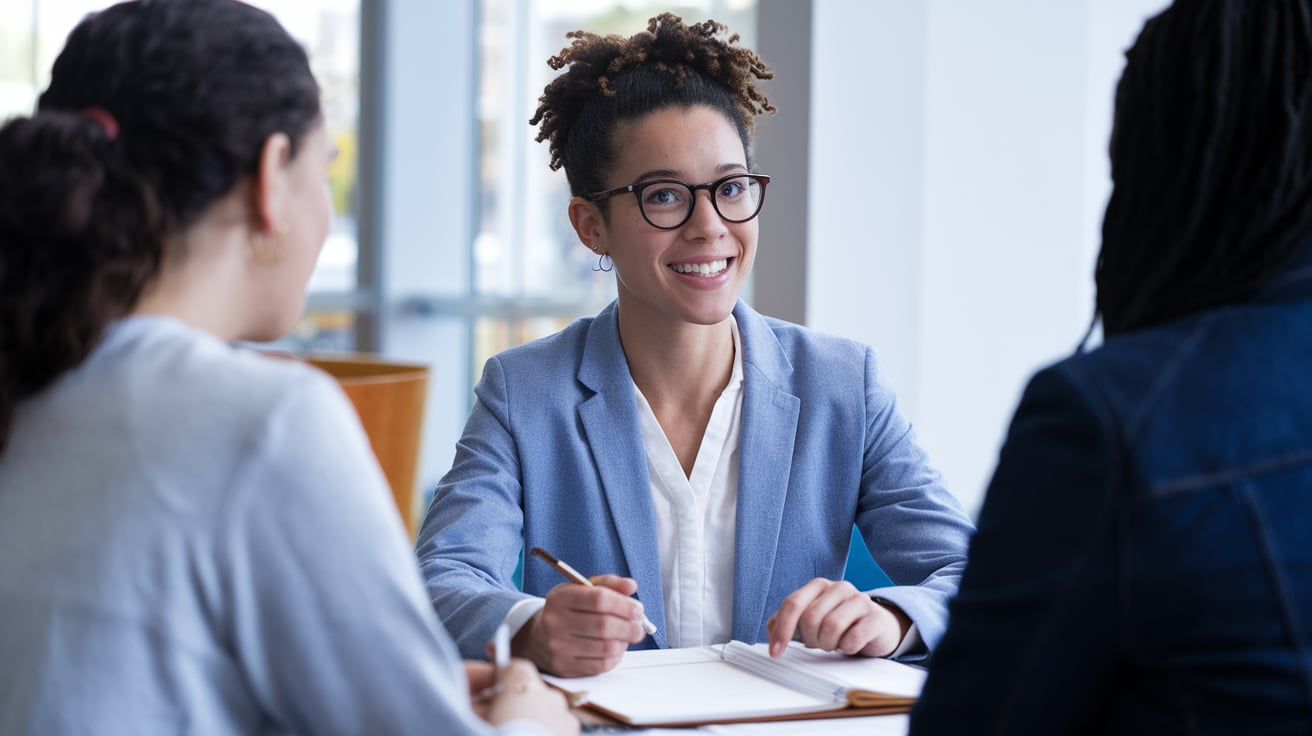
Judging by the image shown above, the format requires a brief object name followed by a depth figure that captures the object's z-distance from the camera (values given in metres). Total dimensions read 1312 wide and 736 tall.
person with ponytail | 1.59
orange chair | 2.81
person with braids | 1.52
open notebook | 1.96
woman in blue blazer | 2.26
